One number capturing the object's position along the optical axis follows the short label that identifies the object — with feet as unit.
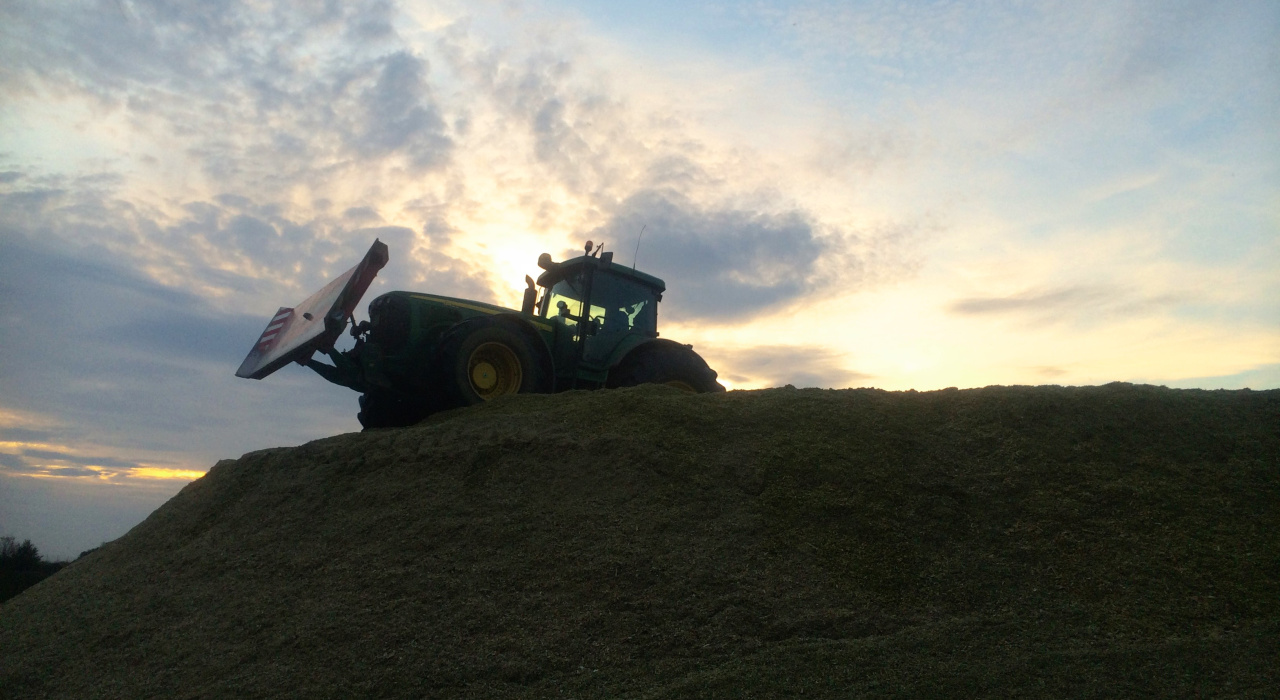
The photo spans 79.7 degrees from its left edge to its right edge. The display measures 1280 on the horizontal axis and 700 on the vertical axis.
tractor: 24.14
